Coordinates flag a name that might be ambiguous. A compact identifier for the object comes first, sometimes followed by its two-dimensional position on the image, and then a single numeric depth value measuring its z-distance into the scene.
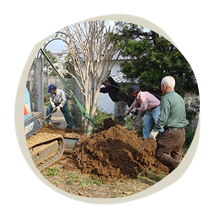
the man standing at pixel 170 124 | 3.56
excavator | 3.77
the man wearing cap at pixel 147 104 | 4.07
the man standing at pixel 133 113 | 4.36
